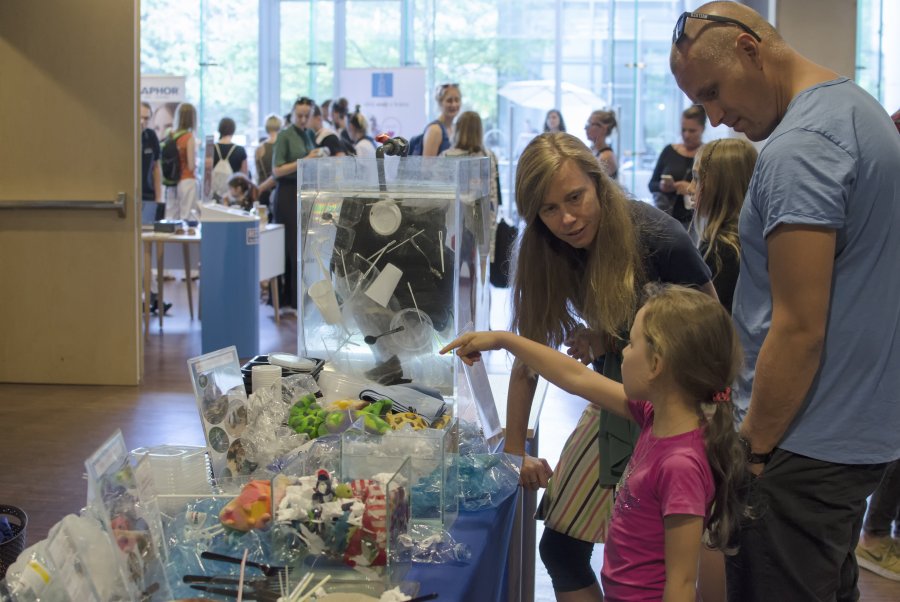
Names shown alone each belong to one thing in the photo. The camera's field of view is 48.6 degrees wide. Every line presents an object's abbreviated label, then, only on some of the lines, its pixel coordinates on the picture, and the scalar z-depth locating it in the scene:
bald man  1.45
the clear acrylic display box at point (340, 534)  1.35
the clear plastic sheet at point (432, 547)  1.44
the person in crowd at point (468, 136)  6.32
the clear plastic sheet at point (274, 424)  1.77
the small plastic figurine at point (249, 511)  1.42
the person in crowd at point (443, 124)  6.88
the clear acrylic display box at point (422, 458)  1.52
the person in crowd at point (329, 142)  7.99
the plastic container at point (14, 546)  1.97
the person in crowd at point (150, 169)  8.76
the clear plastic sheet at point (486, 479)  1.72
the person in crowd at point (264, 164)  9.32
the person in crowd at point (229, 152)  9.02
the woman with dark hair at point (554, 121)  9.55
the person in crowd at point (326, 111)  10.75
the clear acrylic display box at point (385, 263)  2.26
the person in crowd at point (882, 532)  3.23
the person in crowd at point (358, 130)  8.73
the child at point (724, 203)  3.10
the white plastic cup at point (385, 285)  2.27
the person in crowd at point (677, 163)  6.19
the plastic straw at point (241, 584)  1.25
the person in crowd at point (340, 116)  9.94
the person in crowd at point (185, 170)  9.02
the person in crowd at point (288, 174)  7.80
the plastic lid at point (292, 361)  2.19
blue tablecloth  1.37
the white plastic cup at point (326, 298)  2.32
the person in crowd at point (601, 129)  7.36
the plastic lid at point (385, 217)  2.28
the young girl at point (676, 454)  1.46
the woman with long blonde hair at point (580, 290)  1.90
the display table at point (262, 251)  6.93
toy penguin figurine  1.38
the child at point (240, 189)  7.87
